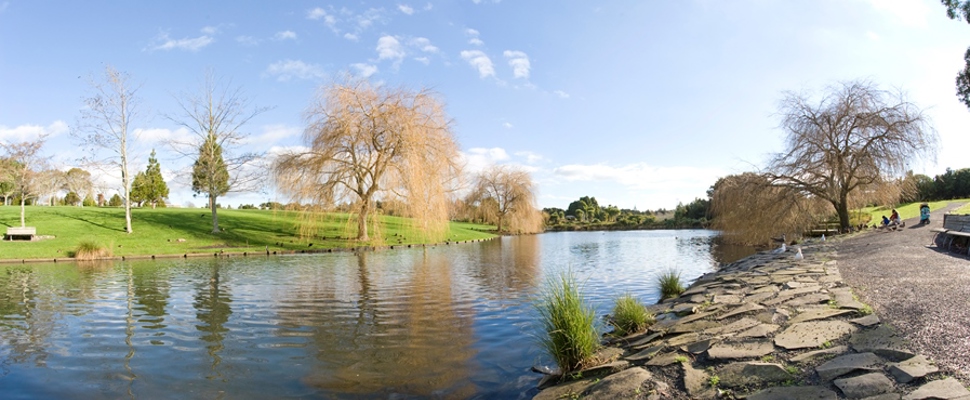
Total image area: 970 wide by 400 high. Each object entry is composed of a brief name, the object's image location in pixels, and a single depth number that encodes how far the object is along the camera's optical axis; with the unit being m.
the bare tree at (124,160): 27.73
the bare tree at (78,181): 37.81
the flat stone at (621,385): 4.35
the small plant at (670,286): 11.20
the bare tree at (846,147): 22.98
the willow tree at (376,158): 26.67
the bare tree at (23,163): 28.55
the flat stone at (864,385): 3.47
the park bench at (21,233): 24.20
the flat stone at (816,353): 4.33
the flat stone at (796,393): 3.56
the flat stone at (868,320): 5.04
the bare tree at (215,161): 29.48
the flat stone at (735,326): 5.71
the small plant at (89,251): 21.38
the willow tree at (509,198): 54.50
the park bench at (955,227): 12.40
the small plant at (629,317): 7.21
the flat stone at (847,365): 3.86
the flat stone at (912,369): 3.53
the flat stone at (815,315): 5.59
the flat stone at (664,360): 4.97
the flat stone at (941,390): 3.18
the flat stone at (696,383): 4.07
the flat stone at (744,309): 6.50
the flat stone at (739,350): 4.71
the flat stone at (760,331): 5.27
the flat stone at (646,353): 5.42
